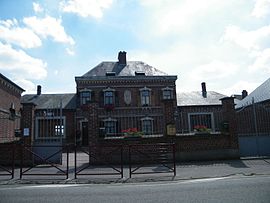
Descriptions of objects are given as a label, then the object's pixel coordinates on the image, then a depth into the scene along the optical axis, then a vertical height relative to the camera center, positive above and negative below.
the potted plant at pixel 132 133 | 13.05 -0.08
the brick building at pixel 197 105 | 18.78 +2.98
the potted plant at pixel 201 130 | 13.37 +0.02
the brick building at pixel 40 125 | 12.79 +0.51
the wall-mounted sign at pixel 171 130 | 13.07 +0.05
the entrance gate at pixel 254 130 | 13.88 -0.07
